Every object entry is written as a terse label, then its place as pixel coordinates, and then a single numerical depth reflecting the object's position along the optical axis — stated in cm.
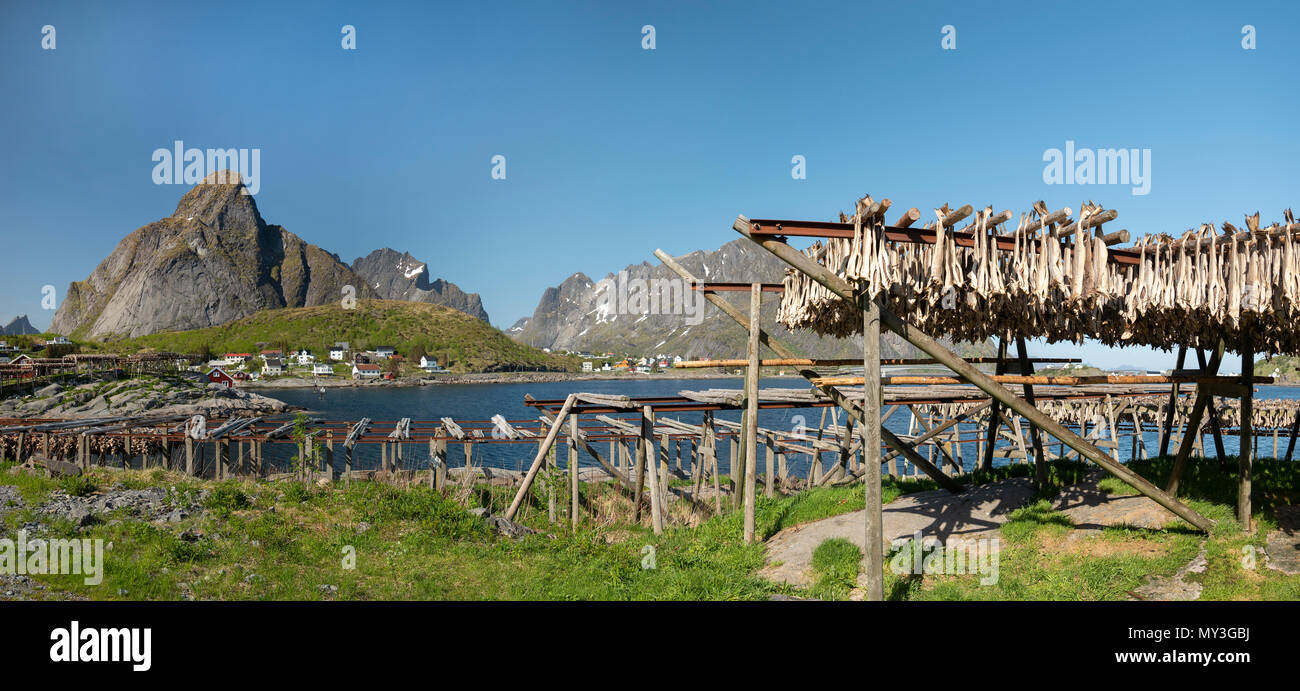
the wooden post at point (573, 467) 1561
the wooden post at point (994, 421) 1197
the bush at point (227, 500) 1444
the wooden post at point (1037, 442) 1060
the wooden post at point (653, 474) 1431
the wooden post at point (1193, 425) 864
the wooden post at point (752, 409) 1059
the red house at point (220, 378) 10004
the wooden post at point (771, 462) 2070
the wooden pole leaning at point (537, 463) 1384
